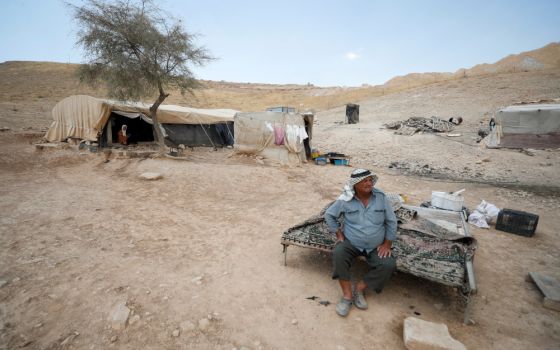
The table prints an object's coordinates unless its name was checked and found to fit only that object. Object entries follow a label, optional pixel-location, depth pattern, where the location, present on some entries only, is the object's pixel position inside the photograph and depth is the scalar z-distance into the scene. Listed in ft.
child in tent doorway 42.50
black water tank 72.43
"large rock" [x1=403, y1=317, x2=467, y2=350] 7.72
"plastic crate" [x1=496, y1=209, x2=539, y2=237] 15.87
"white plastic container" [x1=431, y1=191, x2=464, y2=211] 17.93
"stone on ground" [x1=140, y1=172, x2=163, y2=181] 26.11
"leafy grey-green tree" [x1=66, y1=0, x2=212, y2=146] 34.35
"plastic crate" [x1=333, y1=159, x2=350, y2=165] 37.91
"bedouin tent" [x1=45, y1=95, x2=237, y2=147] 39.63
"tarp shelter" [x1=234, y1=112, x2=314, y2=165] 37.73
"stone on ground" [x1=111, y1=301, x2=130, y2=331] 8.58
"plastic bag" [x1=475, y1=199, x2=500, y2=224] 17.88
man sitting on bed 10.02
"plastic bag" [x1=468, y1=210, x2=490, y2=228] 17.28
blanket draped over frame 9.94
